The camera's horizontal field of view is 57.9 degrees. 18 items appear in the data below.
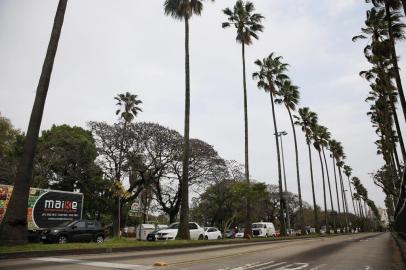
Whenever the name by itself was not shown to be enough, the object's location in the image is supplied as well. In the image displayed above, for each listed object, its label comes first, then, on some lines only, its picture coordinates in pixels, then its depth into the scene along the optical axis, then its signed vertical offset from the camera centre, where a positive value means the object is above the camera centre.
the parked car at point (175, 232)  28.00 +0.82
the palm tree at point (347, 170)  109.66 +20.00
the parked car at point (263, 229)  42.94 +1.36
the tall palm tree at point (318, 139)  60.60 +16.46
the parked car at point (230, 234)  51.09 +1.08
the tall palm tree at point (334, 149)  80.80 +19.50
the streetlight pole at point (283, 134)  56.09 +15.78
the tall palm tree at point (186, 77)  24.30 +11.64
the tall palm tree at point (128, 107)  47.75 +17.55
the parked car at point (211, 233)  32.94 +0.81
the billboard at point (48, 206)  22.83 +2.54
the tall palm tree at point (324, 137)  64.00 +17.85
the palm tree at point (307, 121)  57.25 +18.04
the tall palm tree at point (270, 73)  44.84 +19.91
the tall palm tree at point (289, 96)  47.75 +18.35
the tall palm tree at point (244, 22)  37.19 +21.54
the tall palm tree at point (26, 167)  13.59 +3.02
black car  21.31 +0.76
